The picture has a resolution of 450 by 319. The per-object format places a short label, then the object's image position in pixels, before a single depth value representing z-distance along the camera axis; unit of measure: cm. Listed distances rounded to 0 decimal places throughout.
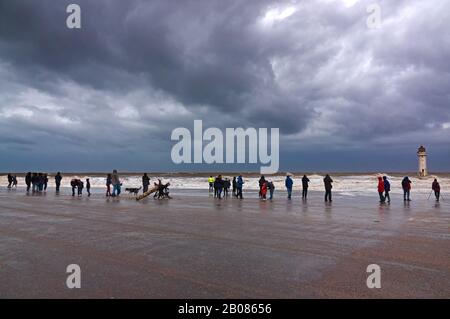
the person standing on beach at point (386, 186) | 2117
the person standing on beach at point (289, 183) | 2468
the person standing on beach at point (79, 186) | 2788
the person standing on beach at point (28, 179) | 3353
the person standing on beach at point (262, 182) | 2461
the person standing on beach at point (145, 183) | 2801
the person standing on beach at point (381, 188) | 2096
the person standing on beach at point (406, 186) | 2261
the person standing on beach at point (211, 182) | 3292
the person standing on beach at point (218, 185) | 2578
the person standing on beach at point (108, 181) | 2577
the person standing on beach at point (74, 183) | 2753
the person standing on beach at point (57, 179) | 3270
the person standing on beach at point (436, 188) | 2328
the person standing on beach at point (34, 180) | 3359
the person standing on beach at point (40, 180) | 3312
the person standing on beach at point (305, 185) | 2505
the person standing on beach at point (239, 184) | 2549
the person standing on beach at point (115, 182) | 2546
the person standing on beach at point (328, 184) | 2222
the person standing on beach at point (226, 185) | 2754
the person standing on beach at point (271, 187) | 2399
